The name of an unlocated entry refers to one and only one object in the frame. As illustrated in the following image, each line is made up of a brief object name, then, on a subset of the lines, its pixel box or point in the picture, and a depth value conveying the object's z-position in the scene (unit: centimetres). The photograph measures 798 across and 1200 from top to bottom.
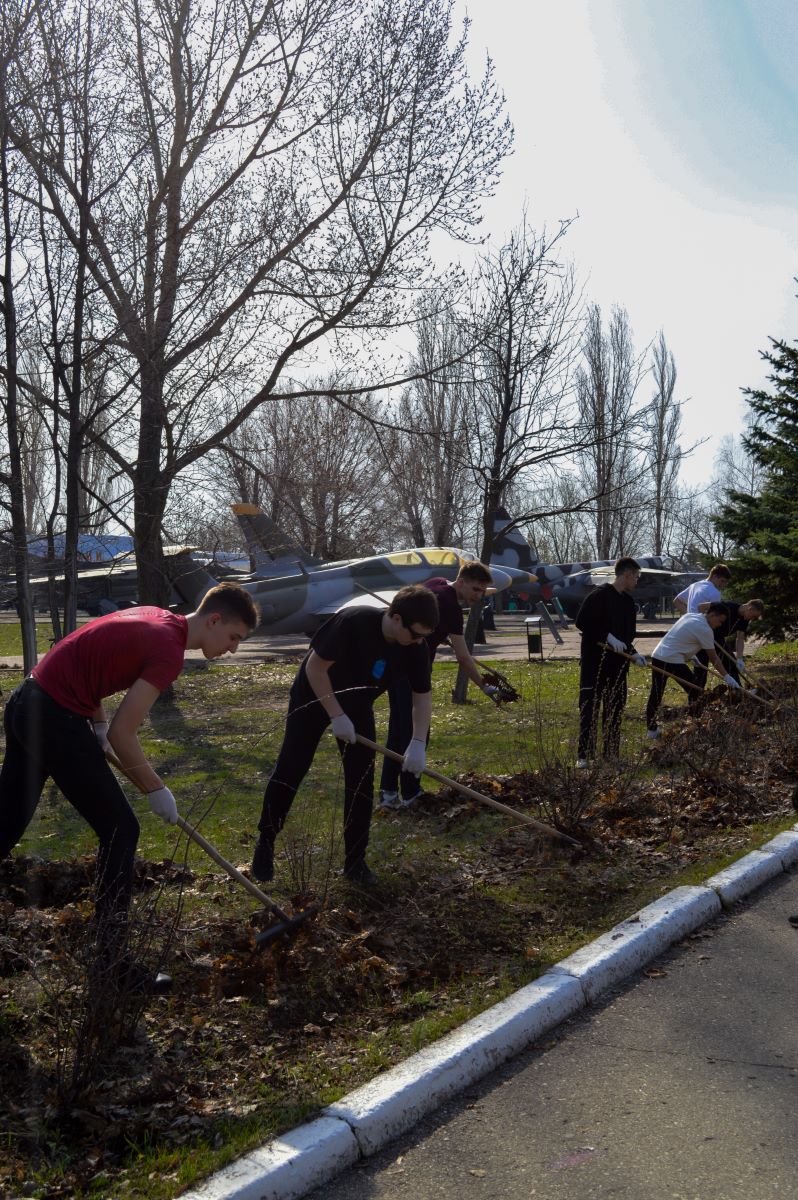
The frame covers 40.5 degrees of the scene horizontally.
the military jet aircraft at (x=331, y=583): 2609
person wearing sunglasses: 534
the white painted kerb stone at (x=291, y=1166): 281
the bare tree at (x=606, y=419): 1437
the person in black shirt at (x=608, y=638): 925
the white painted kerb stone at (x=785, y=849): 625
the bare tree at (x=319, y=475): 1702
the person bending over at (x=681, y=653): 1004
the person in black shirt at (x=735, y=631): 1197
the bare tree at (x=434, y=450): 1488
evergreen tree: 1692
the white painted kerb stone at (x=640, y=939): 440
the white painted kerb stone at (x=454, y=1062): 324
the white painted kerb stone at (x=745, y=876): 555
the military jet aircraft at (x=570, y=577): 3884
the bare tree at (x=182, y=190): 890
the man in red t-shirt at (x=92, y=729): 399
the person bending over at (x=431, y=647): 758
